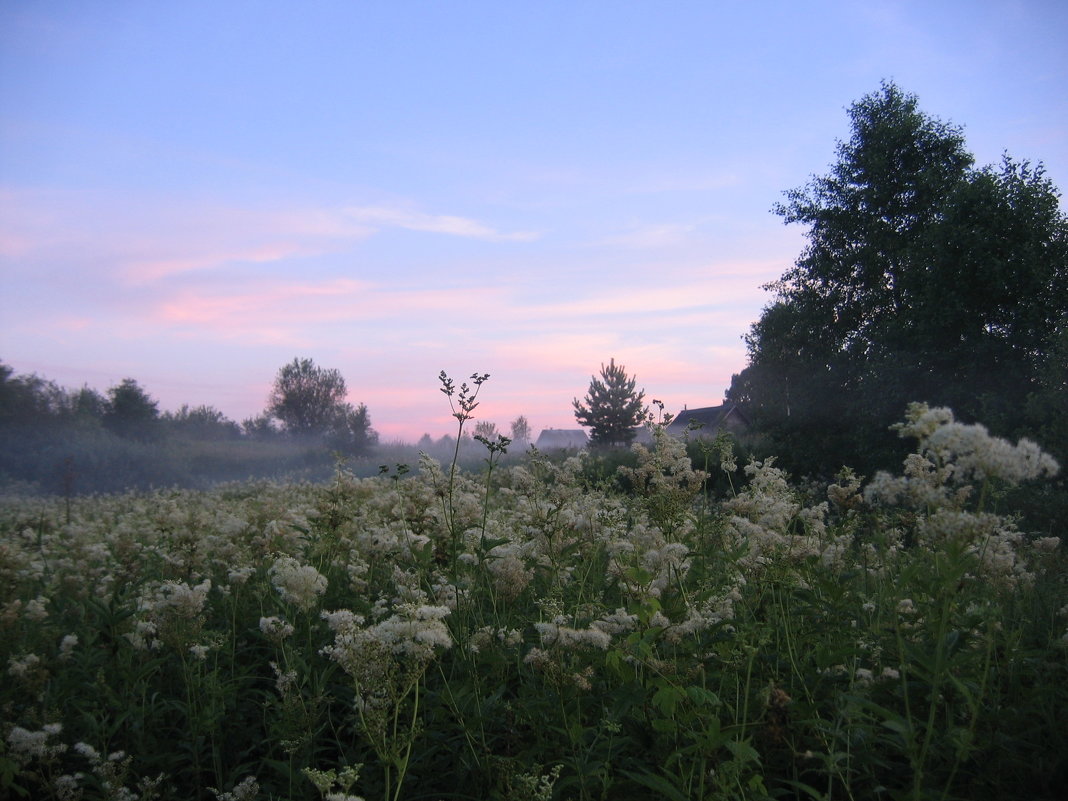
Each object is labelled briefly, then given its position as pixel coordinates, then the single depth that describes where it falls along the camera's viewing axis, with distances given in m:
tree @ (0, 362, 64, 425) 28.84
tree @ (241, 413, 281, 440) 48.53
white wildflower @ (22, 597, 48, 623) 4.48
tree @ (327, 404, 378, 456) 47.22
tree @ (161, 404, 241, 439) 41.38
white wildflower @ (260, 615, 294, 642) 3.49
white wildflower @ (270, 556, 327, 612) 3.59
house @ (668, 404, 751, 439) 48.41
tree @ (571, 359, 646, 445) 47.62
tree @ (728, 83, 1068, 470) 19.72
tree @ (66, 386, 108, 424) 33.06
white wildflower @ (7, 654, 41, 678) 3.64
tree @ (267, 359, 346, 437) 57.00
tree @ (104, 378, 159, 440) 36.66
